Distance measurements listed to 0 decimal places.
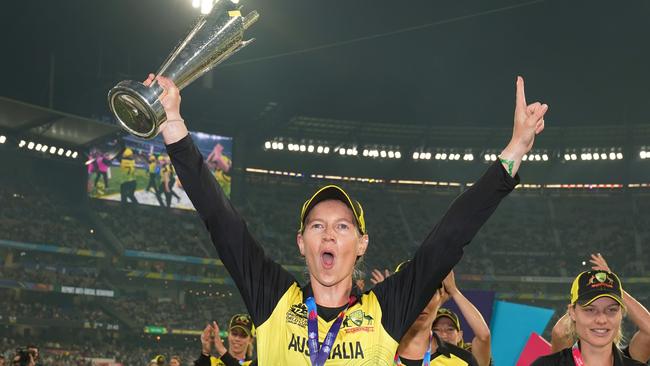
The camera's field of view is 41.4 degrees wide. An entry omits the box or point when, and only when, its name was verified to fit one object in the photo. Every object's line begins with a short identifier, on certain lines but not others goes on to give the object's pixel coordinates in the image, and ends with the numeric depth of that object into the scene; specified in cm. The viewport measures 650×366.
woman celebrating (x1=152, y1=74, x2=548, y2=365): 298
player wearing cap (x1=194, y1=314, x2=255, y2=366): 764
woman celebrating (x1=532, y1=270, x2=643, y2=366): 446
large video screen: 4362
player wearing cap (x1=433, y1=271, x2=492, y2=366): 641
